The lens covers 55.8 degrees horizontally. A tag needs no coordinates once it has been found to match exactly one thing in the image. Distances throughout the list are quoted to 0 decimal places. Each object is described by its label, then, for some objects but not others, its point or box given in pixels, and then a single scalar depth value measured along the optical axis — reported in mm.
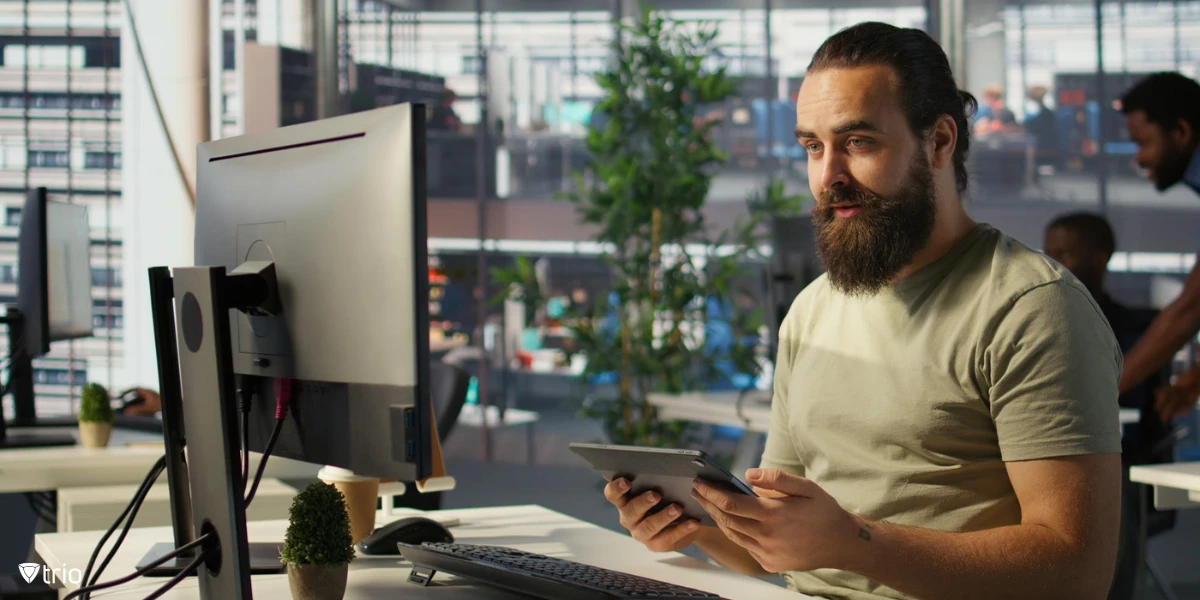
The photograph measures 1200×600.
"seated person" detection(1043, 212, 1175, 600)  3619
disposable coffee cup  1795
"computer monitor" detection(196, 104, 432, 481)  1139
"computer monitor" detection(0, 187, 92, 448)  3244
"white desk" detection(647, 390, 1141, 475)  3930
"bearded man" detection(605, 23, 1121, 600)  1420
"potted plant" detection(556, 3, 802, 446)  4910
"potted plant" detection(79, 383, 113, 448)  3016
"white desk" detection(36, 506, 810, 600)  1515
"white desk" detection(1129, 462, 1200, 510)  2646
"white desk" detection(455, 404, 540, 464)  6387
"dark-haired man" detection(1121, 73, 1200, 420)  3584
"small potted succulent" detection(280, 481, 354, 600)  1381
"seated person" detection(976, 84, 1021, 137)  5809
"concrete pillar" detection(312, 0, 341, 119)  5895
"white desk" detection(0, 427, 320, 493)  2760
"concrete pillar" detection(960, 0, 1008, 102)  5742
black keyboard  1342
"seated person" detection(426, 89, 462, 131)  6128
